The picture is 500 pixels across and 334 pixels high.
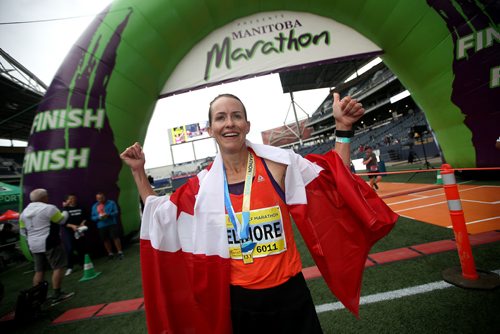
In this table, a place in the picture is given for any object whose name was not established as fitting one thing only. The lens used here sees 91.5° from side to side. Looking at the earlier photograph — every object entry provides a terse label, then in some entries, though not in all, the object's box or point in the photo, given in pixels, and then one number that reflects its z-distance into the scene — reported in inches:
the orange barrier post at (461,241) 91.7
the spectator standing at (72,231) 216.2
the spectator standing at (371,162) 357.7
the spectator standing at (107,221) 225.3
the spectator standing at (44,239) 156.6
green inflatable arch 218.7
